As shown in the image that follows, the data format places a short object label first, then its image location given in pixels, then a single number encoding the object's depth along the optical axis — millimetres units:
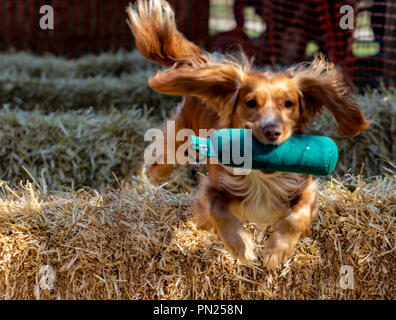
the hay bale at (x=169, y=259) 5645
